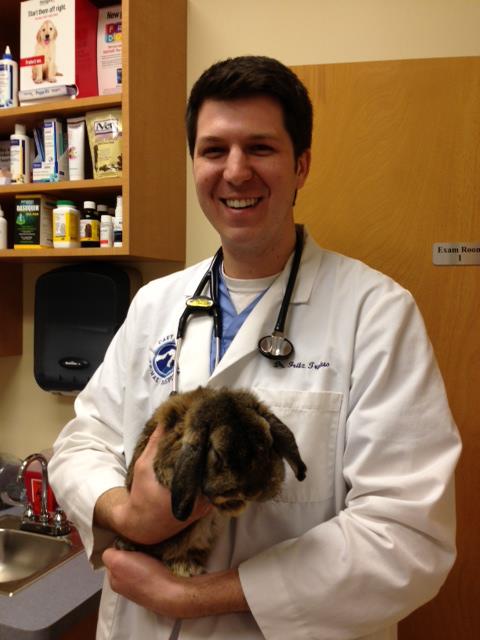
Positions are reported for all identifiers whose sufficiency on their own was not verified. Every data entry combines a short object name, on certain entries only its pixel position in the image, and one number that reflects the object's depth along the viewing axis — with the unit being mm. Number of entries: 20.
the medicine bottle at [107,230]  1852
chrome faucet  1900
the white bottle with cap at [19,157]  1992
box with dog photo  1816
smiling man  872
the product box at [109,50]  1844
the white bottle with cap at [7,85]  1960
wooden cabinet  1741
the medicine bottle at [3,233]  2039
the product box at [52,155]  1925
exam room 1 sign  1515
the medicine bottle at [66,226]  1887
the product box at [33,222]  1956
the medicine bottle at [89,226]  1891
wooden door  1501
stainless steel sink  1852
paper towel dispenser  2072
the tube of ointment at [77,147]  1899
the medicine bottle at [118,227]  1837
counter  1313
